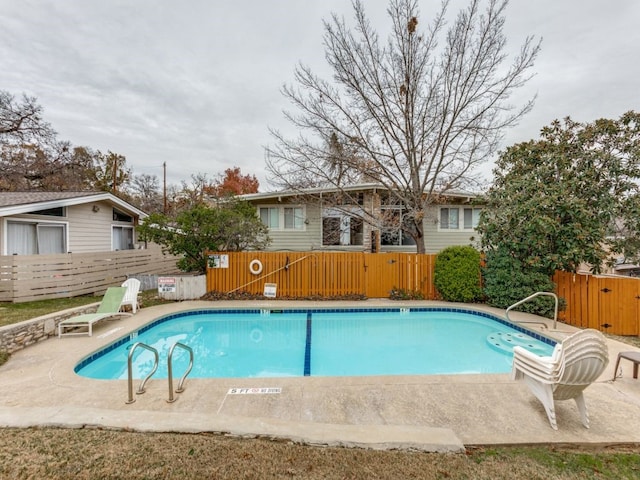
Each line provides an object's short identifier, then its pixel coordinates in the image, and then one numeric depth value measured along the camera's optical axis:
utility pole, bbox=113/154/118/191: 29.96
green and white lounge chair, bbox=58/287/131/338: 6.43
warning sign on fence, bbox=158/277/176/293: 9.91
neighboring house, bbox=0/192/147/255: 9.38
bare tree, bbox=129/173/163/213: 30.91
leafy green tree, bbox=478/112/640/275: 7.35
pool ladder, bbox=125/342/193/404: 3.62
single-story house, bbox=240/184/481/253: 14.02
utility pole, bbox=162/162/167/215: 28.75
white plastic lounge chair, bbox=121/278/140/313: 8.18
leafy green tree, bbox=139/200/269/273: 9.97
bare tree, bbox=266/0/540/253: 10.89
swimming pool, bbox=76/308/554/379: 5.92
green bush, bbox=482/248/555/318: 8.05
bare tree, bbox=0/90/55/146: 17.97
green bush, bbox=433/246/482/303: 9.59
